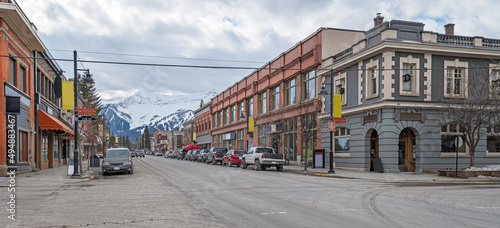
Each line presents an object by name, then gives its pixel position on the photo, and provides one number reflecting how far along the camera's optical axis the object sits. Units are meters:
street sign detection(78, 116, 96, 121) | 21.18
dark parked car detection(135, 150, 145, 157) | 86.03
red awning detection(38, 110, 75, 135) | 27.62
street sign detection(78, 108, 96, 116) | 21.05
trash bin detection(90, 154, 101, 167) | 34.39
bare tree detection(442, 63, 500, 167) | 22.81
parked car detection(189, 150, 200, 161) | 54.78
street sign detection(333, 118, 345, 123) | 27.10
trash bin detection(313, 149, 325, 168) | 30.98
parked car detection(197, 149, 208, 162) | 48.53
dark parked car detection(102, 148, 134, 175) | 24.06
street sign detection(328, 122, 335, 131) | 25.91
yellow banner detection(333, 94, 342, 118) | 27.91
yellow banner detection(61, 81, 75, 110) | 21.53
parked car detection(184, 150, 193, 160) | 60.41
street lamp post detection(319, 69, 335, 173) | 25.33
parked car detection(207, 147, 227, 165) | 42.42
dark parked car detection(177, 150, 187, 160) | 69.94
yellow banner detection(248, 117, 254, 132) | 48.28
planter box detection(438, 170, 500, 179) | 21.67
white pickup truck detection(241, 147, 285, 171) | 29.59
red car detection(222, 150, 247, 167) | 36.62
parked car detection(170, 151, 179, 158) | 76.55
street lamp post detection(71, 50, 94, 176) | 21.44
